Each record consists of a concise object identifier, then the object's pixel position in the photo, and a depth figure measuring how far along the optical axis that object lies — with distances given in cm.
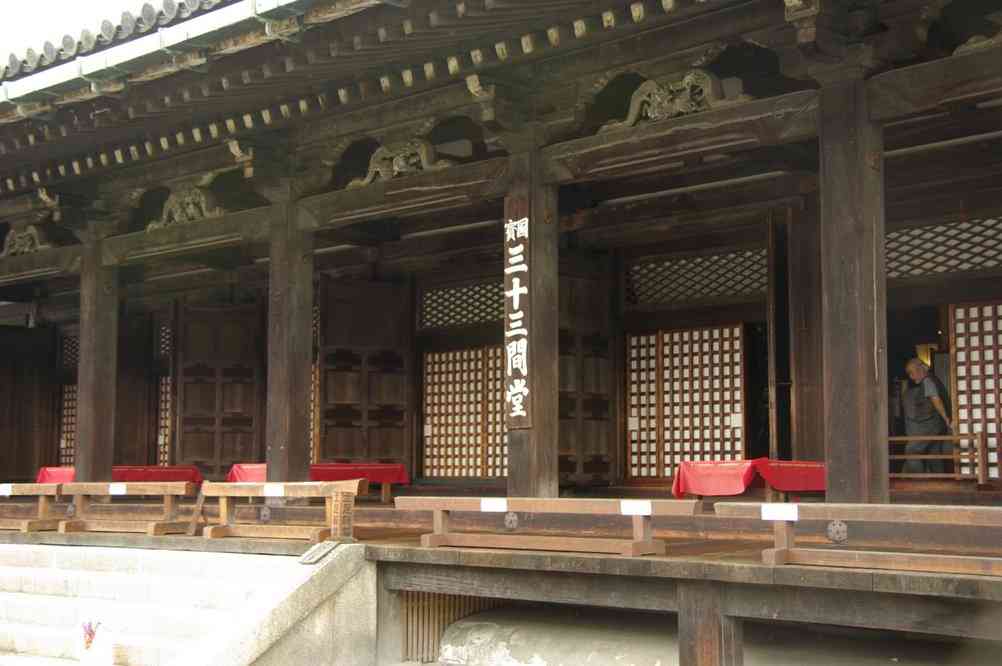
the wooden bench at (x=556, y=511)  787
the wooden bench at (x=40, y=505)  1180
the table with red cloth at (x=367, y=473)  1391
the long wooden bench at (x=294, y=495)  950
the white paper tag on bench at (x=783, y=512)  709
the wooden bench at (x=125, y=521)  1076
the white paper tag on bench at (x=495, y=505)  867
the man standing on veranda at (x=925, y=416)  1190
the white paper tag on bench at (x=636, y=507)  788
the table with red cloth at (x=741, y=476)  1036
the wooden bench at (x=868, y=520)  649
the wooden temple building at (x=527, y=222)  833
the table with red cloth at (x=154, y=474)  1570
